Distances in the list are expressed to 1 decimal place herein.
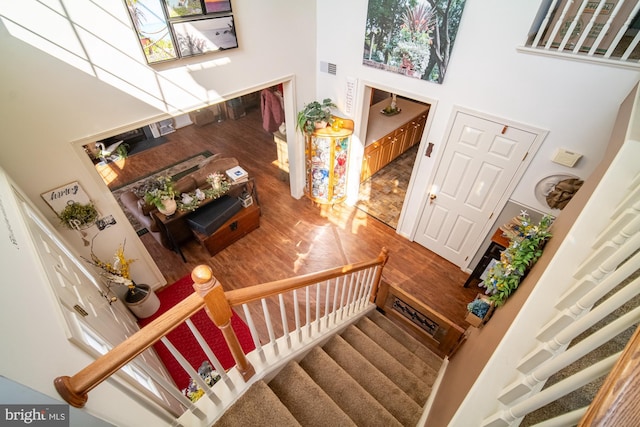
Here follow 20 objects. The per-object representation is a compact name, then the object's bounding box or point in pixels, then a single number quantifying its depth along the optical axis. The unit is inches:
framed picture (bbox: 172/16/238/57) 105.3
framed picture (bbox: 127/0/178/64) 92.8
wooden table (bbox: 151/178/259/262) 156.1
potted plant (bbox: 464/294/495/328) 98.4
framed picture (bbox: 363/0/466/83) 109.0
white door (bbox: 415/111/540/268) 116.7
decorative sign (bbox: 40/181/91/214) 97.3
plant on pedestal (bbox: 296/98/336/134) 159.6
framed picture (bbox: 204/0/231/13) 107.2
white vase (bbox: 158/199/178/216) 150.3
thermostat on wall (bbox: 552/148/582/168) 101.4
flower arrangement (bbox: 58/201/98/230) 101.4
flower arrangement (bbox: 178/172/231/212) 158.7
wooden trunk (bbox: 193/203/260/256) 163.8
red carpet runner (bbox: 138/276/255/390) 121.9
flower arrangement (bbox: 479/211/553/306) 77.9
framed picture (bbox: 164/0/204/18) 99.3
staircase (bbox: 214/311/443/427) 63.5
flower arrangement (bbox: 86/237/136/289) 112.4
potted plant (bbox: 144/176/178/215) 149.6
